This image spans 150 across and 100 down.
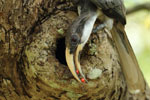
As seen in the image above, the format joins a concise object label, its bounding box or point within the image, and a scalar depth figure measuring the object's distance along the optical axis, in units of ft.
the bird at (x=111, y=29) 15.42
